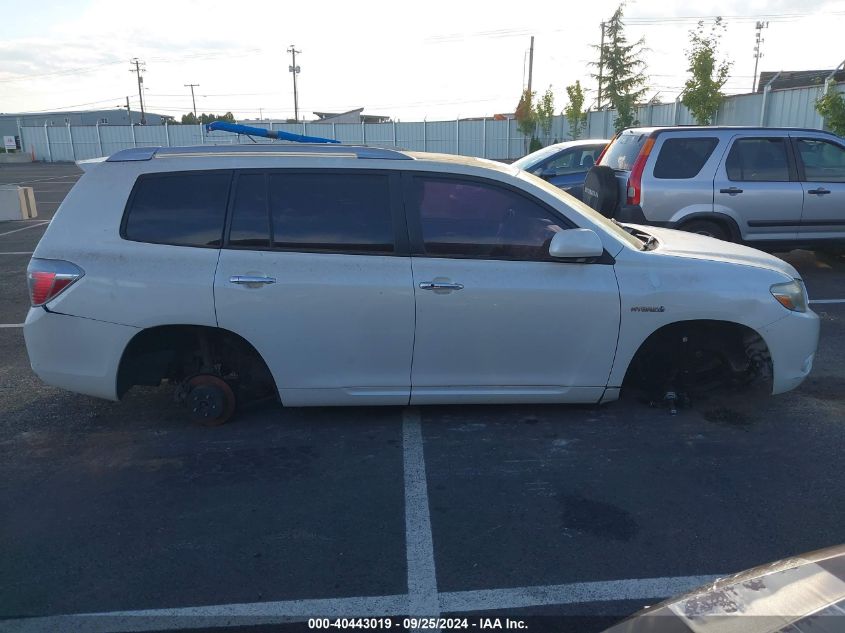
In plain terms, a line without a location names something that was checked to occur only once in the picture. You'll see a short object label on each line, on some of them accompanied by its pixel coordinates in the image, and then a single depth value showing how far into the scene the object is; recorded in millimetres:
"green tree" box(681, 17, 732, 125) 20250
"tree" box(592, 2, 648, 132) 36938
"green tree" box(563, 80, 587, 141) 33219
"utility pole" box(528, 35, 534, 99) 45906
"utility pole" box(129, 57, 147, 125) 85812
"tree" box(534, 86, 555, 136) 36344
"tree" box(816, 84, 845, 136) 13539
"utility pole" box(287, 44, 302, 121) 68031
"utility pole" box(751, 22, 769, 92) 65006
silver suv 8797
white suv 4438
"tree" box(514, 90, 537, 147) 37688
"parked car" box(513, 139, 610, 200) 12453
